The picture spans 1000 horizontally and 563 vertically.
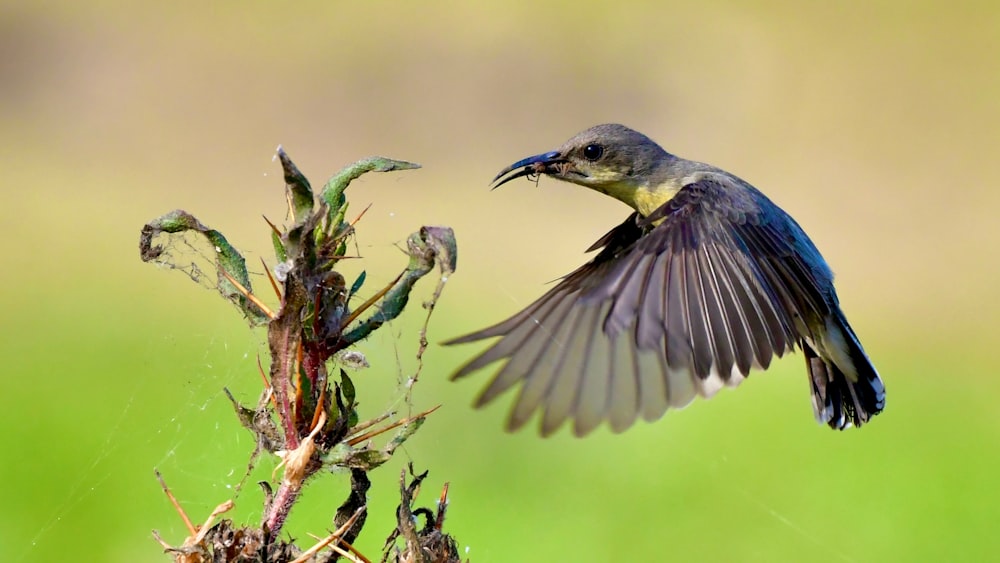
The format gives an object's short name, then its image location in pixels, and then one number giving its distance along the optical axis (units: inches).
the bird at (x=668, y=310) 283.4
